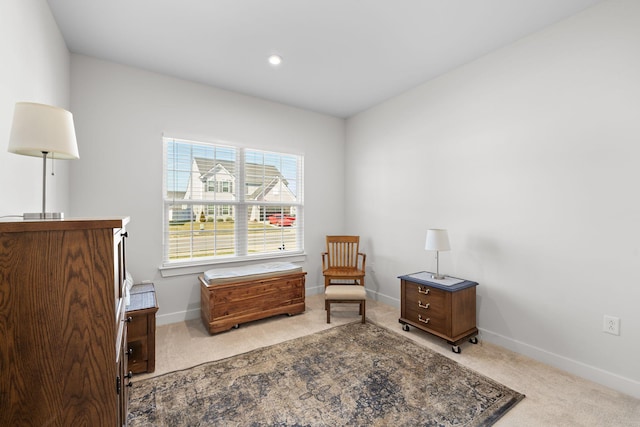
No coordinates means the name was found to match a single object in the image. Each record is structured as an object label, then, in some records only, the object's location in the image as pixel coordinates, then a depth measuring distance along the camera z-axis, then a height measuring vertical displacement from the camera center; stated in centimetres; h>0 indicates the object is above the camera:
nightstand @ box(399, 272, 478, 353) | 255 -87
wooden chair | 318 -71
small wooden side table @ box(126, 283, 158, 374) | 213 -92
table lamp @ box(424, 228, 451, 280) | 274 -23
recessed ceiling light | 275 +158
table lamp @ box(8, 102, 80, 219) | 114 +36
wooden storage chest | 288 -91
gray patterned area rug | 173 -122
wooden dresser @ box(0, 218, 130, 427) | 89 -35
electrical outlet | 204 -78
